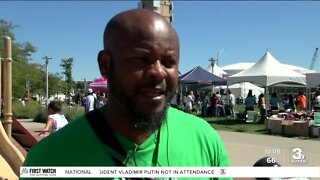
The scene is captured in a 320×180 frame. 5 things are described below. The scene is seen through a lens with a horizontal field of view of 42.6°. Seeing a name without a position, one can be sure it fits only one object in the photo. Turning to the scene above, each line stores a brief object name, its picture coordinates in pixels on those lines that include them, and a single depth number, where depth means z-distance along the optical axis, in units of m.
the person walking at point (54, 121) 6.93
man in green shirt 1.25
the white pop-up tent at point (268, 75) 17.23
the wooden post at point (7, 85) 4.44
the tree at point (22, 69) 30.85
